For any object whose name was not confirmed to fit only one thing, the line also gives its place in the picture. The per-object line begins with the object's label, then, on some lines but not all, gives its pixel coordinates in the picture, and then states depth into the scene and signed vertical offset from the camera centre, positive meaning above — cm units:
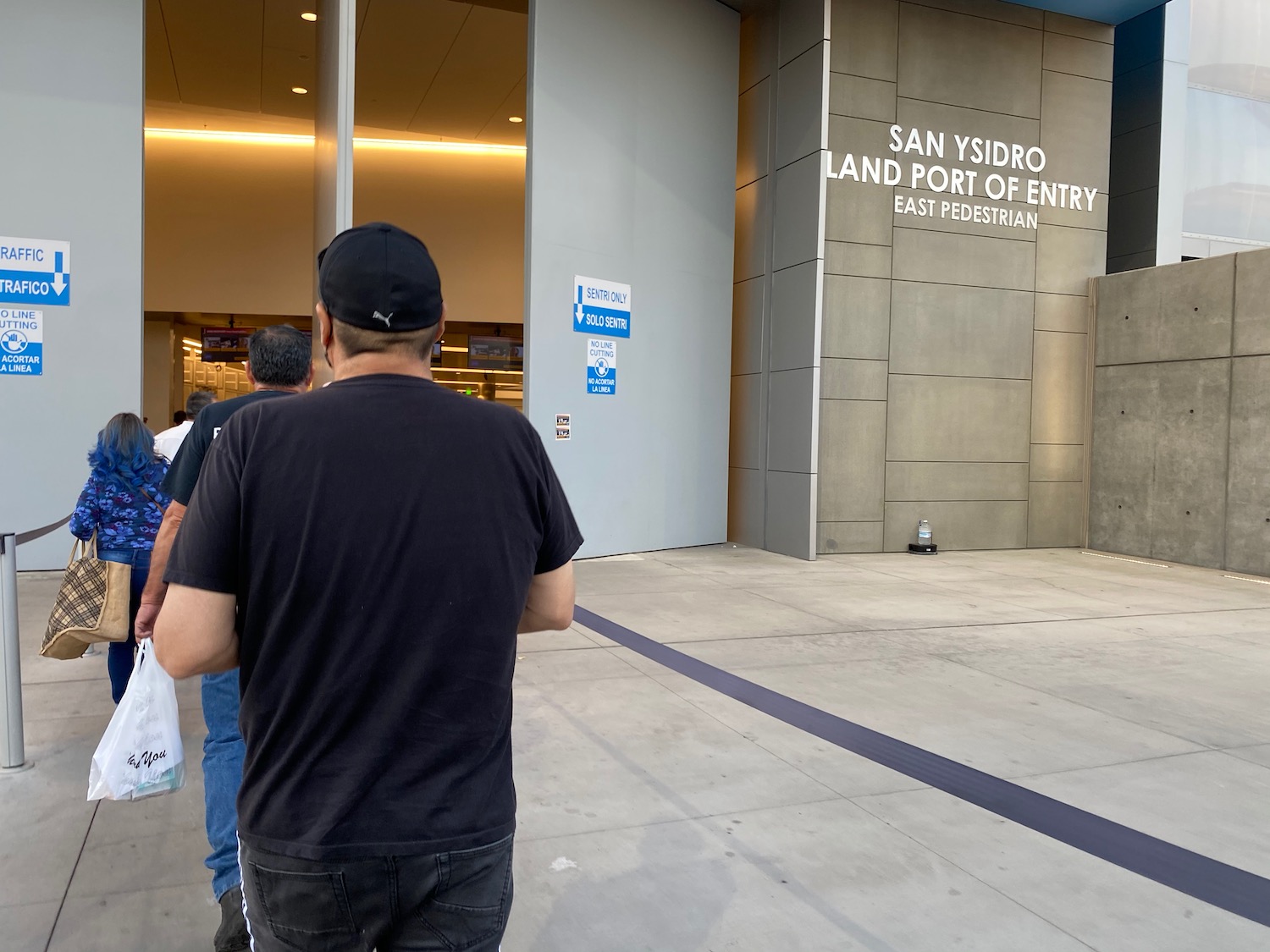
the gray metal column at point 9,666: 386 -101
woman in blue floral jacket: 423 -36
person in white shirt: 457 -9
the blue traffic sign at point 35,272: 880 +136
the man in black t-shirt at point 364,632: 134 -30
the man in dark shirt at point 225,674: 269 -61
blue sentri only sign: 1026 +134
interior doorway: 1348 +405
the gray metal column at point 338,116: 875 +289
